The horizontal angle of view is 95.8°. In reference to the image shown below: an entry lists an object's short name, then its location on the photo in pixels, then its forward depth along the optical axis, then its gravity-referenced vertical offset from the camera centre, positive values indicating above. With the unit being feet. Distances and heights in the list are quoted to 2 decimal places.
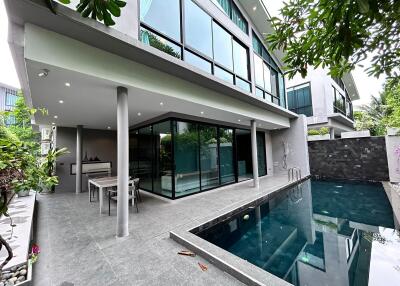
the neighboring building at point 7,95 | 89.18 +32.92
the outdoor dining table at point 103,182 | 17.69 -2.87
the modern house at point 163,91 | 10.05 +4.96
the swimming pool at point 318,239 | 9.96 -6.85
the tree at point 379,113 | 32.55 +7.59
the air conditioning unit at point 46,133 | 36.67 +5.38
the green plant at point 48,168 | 6.44 -0.38
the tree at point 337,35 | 5.07 +3.67
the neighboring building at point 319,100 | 44.83 +12.82
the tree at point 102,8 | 5.32 +4.49
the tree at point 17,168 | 5.35 -0.30
